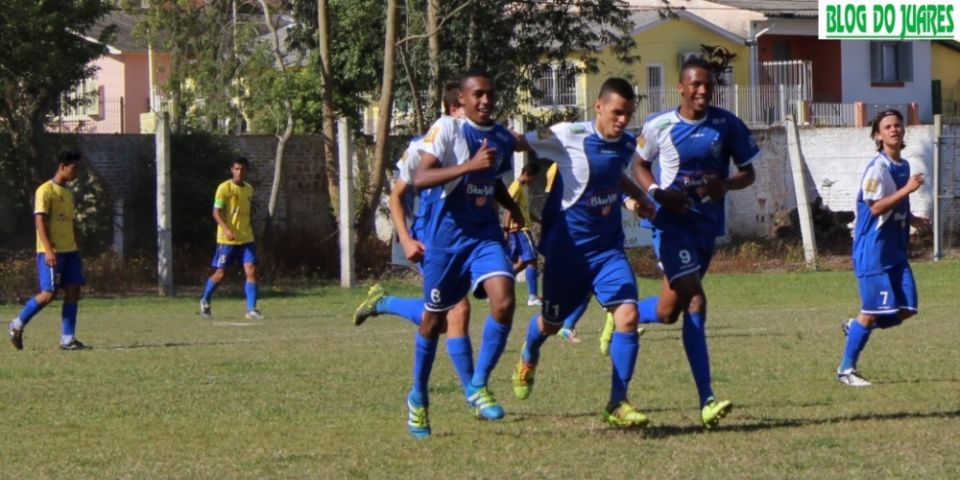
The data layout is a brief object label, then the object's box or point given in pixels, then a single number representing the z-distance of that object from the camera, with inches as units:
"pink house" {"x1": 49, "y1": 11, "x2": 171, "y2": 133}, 2356.1
